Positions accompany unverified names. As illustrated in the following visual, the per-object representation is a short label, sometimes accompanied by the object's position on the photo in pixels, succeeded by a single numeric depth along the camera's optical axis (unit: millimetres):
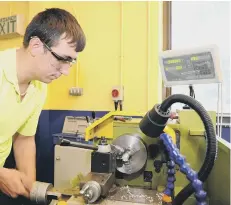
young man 969
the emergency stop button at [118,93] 2176
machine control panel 913
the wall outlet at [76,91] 2305
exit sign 2400
